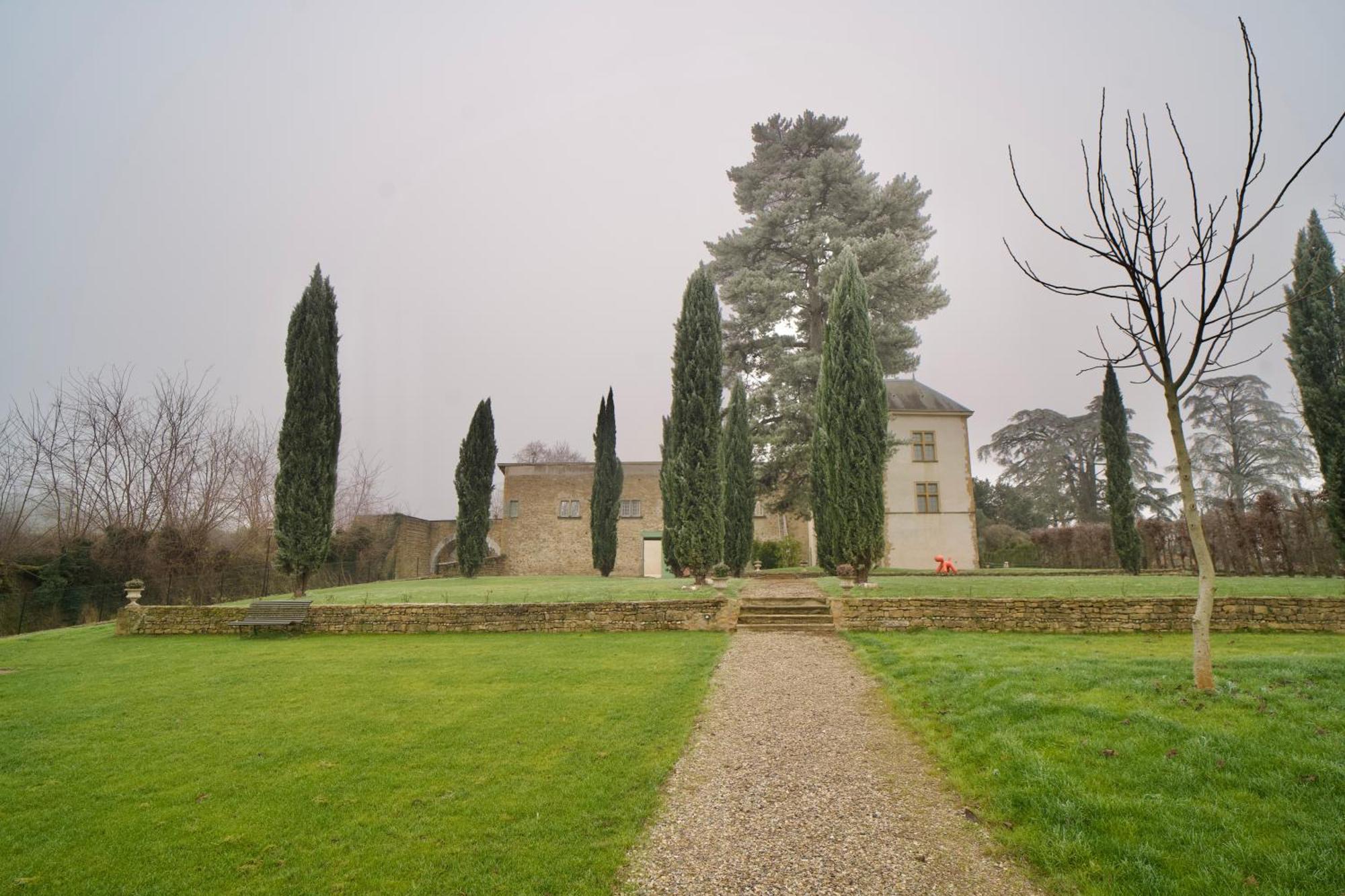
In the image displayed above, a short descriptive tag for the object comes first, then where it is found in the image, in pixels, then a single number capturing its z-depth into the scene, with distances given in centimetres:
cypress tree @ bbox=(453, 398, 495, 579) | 2178
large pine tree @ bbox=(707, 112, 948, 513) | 1947
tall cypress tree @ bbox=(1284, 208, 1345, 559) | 1191
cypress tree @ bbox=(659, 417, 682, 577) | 1370
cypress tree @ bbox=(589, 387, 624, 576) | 2271
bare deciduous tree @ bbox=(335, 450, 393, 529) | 2859
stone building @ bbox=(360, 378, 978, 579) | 2475
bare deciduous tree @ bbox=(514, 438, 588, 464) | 5361
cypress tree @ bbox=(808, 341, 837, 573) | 1472
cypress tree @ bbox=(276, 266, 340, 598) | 1364
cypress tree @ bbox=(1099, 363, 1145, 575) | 1750
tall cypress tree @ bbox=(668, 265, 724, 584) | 1342
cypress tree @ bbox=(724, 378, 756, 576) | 1836
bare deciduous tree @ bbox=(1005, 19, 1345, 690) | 470
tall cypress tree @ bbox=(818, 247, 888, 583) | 1294
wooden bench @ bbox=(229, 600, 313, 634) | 1070
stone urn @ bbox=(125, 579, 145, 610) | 1128
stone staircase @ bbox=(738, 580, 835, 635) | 1038
